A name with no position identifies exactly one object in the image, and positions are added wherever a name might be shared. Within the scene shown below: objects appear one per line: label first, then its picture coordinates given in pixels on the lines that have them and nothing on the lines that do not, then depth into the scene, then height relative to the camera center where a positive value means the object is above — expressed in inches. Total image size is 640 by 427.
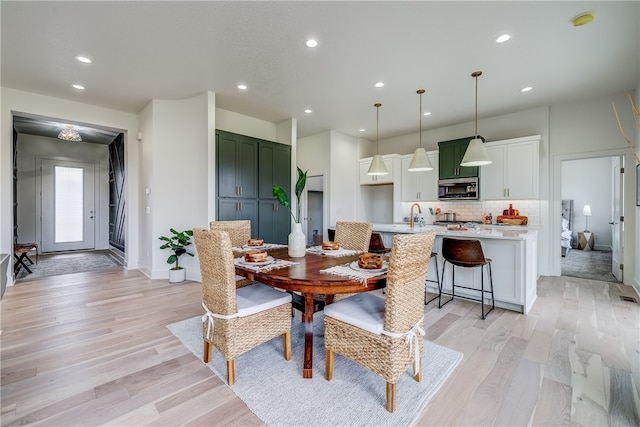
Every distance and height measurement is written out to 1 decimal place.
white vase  93.5 -9.9
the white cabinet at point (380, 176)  237.6 +34.6
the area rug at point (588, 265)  180.2 -39.2
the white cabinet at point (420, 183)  219.6 +24.7
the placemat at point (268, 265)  75.5 -14.6
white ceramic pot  166.4 -37.1
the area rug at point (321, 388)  60.6 -43.6
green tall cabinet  171.6 +21.9
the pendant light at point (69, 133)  210.8 +61.0
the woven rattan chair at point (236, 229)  117.9 -6.8
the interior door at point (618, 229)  165.2 -10.0
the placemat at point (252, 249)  104.4 -13.6
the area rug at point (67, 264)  185.6 -38.6
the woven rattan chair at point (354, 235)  113.0 -9.0
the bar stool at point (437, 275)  135.1 -31.9
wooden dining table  64.6 -16.2
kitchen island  118.6 -23.9
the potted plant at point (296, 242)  93.5 -9.6
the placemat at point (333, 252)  97.0 -13.9
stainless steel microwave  197.7 +18.1
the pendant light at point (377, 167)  163.8 +27.3
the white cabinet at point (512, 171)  177.0 +28.2
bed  251.9 -12.5
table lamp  278.8 -0.9
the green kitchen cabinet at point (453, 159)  199.3 +40.0
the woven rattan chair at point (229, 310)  69.2 -25.6
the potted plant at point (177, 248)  165.0 -20.8
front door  264.1 +8.3
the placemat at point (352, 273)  66.2 -14.9
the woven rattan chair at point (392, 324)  60.7 -25.9
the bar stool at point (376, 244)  140.4 -15.4
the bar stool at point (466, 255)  114.4 -17.5
